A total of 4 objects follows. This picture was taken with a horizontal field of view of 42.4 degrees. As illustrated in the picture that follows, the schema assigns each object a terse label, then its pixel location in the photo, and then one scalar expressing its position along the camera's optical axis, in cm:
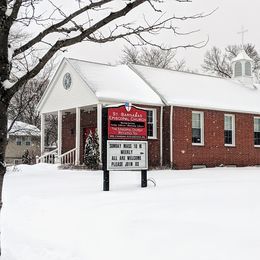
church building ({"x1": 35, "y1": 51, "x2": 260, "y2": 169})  1643
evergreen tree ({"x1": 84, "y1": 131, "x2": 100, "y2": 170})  1455
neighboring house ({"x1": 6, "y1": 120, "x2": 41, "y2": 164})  3648
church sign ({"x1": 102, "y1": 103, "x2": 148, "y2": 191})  935
